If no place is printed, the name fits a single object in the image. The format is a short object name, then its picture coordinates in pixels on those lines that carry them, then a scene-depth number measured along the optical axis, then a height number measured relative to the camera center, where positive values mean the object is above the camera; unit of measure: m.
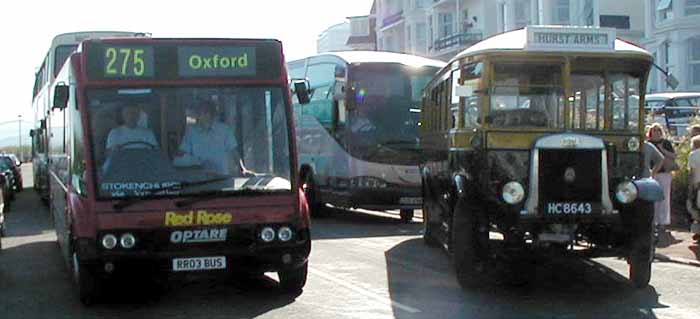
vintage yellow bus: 10.53 -0.45
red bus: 9.79 -0.41
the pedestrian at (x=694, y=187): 14.62 -1.15
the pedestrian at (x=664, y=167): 15.25 -0.89
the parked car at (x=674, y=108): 25.28 +0.02
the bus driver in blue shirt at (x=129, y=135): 10.05 -0.14
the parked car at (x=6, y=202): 24.95 -2.02
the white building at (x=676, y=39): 36.34 +2.58
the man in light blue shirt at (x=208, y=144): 10.14 -0.24
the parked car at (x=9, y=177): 27.20 -1.65
